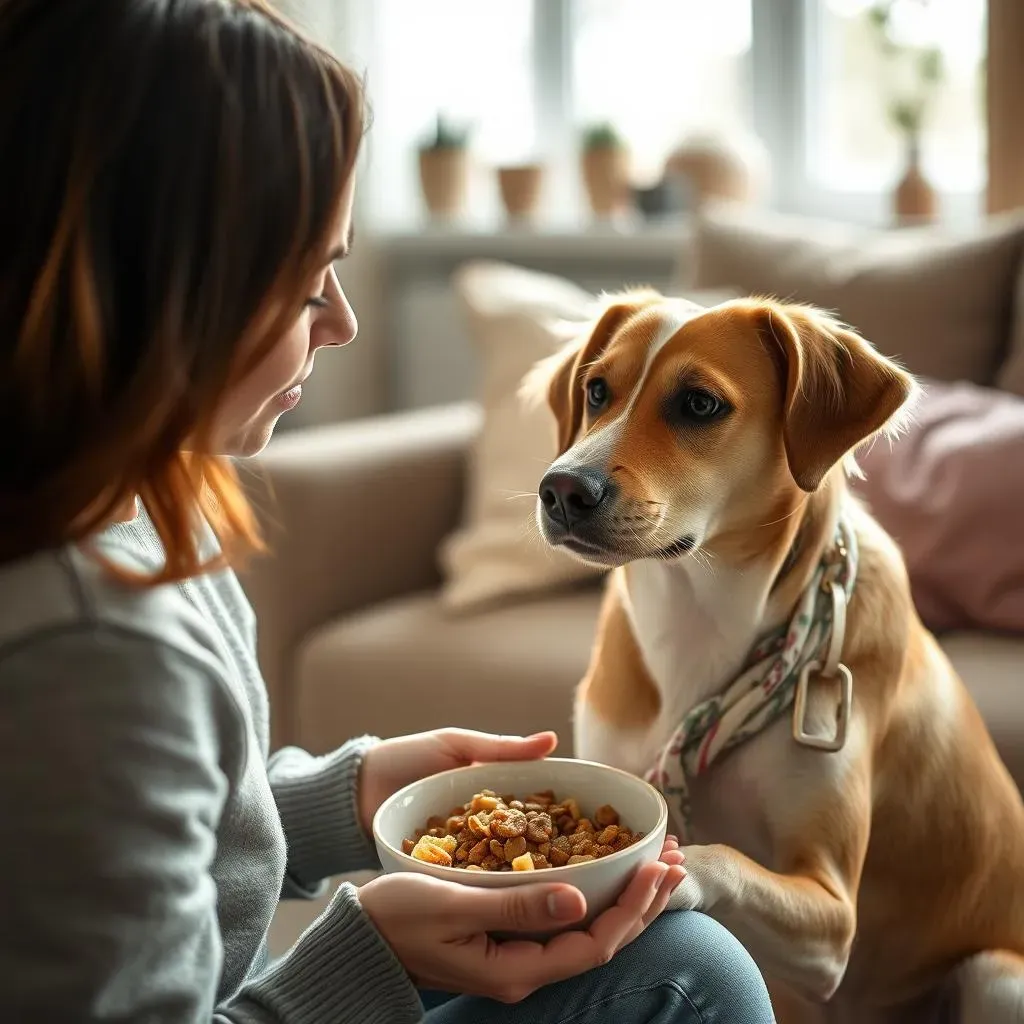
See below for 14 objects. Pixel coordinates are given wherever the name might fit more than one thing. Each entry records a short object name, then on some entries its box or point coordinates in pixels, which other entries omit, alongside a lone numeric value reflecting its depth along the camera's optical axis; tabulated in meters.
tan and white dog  1.12
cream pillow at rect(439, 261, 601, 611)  1.97
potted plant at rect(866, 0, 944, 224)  2.64
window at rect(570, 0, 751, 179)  3.05
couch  1.77
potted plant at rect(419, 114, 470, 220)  3.04
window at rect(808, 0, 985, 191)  2.71
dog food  0.90
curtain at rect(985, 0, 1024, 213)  2.27
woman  0.67
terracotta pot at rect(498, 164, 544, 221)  3.00
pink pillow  1.71
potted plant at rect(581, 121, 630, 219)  2.89
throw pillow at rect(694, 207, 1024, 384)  1.99
